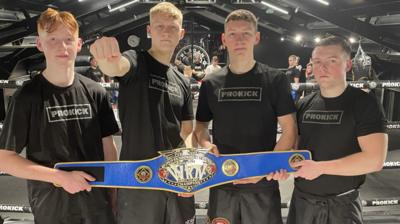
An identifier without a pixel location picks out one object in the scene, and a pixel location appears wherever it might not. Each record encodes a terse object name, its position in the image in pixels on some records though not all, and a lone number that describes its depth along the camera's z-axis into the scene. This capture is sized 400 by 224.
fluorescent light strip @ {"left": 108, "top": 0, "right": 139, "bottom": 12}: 8.11
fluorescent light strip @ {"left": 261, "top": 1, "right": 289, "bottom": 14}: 7.68
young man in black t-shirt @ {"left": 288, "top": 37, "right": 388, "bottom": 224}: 1.62
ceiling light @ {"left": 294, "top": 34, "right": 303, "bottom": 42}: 9.43
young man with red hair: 1.46
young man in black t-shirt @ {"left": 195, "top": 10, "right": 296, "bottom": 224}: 1.75
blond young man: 1.62
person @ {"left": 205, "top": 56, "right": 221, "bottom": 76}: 8.37
